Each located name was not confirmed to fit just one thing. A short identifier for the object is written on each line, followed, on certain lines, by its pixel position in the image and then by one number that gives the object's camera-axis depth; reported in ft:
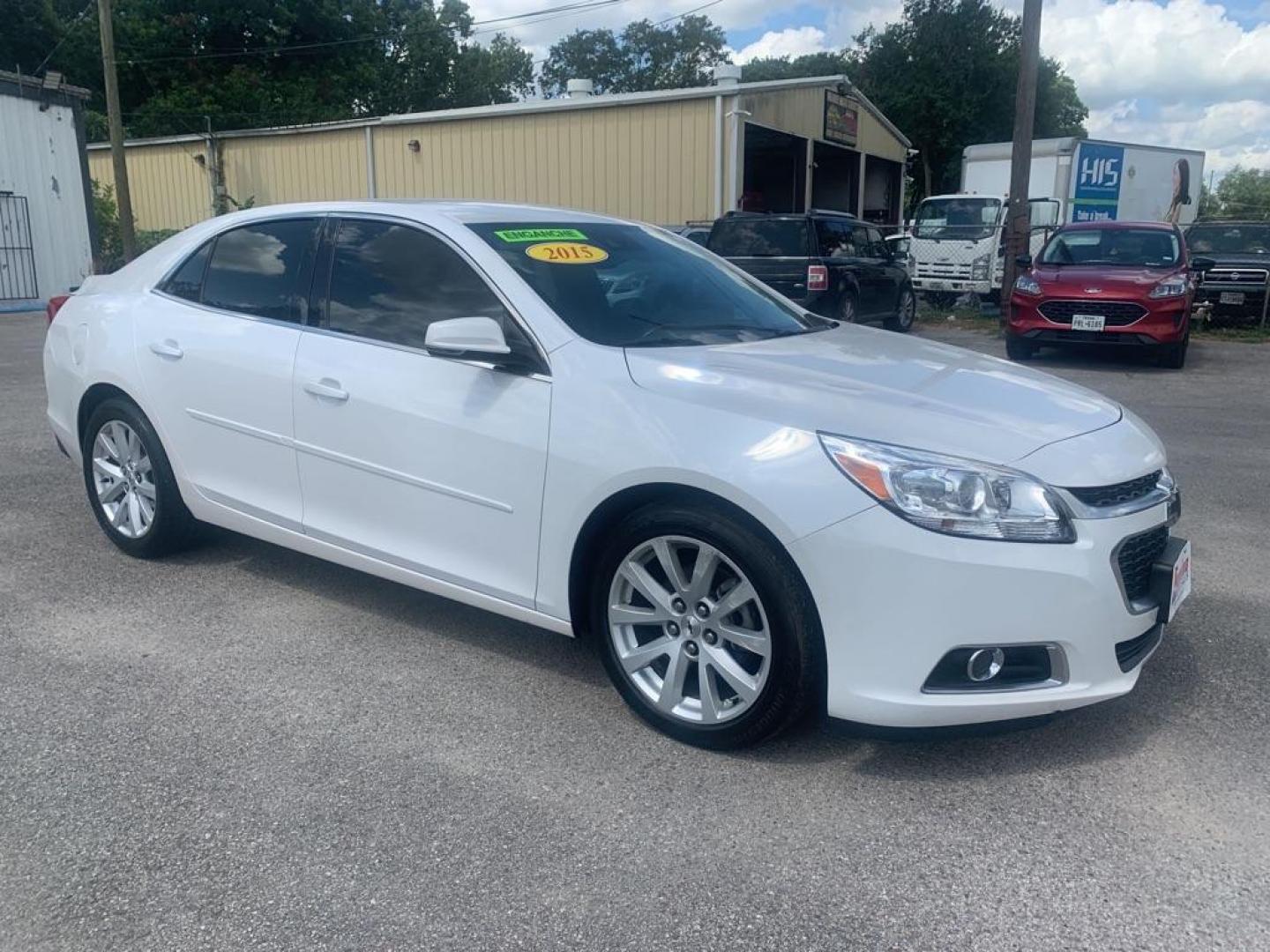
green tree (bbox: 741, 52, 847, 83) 186.09
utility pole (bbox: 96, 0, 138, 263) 70.59
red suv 38.17
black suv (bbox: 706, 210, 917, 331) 45.24
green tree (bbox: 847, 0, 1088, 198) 157.69
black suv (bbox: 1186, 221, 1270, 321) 52.08
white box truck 65.87
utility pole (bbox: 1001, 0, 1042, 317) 52.13
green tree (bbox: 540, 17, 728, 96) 224.12
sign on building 85.61
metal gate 65.26
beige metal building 71.46
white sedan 9.51
